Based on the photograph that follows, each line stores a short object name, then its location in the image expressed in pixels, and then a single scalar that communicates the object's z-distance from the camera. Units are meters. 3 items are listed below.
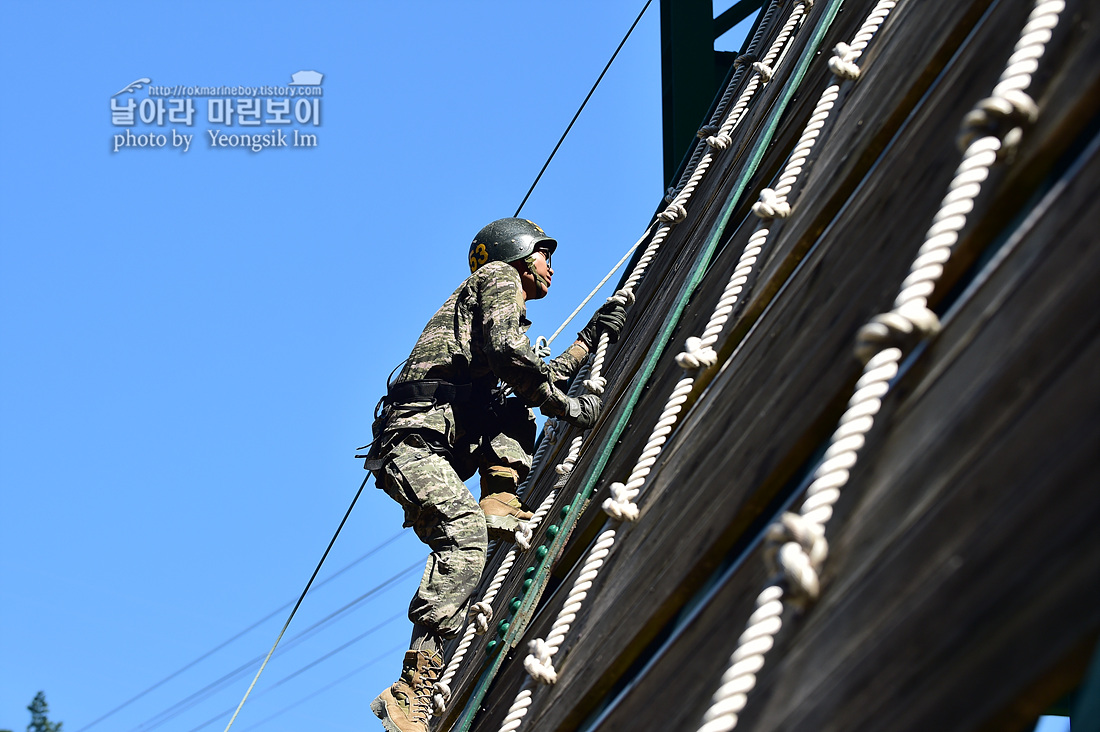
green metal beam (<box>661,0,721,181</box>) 13.87
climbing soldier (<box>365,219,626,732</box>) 8.76
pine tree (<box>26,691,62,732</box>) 68.94
